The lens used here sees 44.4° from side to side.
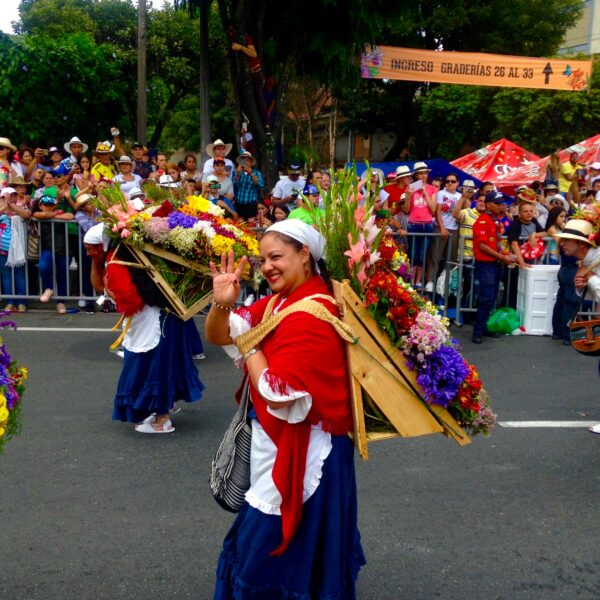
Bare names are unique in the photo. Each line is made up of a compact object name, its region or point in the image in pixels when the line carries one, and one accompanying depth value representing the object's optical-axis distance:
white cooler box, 9.76
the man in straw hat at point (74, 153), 12.02
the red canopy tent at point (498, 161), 17.66
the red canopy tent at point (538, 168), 16.08
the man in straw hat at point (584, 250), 5.41
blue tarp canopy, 16.87
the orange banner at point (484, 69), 16.91
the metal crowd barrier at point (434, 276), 10.15
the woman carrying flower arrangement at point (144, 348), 5.64
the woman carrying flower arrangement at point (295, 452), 2.73
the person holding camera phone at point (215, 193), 10.92
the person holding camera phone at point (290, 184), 12.43
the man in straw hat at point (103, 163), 11.54
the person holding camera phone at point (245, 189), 11.77
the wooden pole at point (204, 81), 14.27
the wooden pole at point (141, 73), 20.66
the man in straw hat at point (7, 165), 11.49
